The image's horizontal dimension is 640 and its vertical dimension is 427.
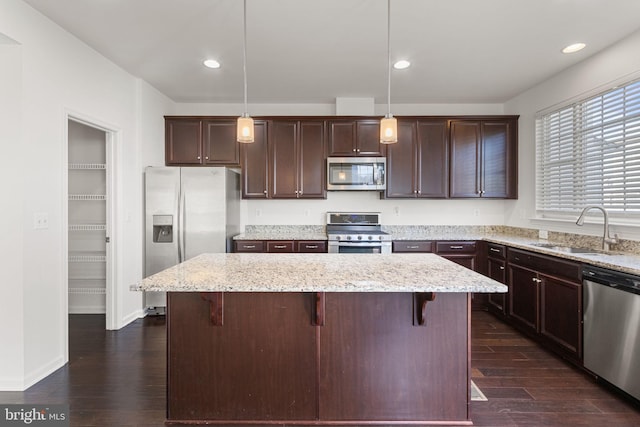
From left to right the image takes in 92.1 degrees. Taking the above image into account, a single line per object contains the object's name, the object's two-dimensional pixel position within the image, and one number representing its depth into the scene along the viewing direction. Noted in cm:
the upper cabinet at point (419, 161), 414
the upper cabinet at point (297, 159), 413
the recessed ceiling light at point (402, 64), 310
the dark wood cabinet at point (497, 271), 347
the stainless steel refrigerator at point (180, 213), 363
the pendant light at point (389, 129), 197
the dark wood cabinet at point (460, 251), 388
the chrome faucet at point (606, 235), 269
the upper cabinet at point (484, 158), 413
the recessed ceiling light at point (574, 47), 279
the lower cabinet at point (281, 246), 383
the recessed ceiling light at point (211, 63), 311
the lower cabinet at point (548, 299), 249
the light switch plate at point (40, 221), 231
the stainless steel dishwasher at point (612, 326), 200
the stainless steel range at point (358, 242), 383
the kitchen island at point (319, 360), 180
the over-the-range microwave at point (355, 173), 408
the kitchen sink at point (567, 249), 280
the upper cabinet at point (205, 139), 413
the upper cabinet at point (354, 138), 412
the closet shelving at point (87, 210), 358
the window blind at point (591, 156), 268
